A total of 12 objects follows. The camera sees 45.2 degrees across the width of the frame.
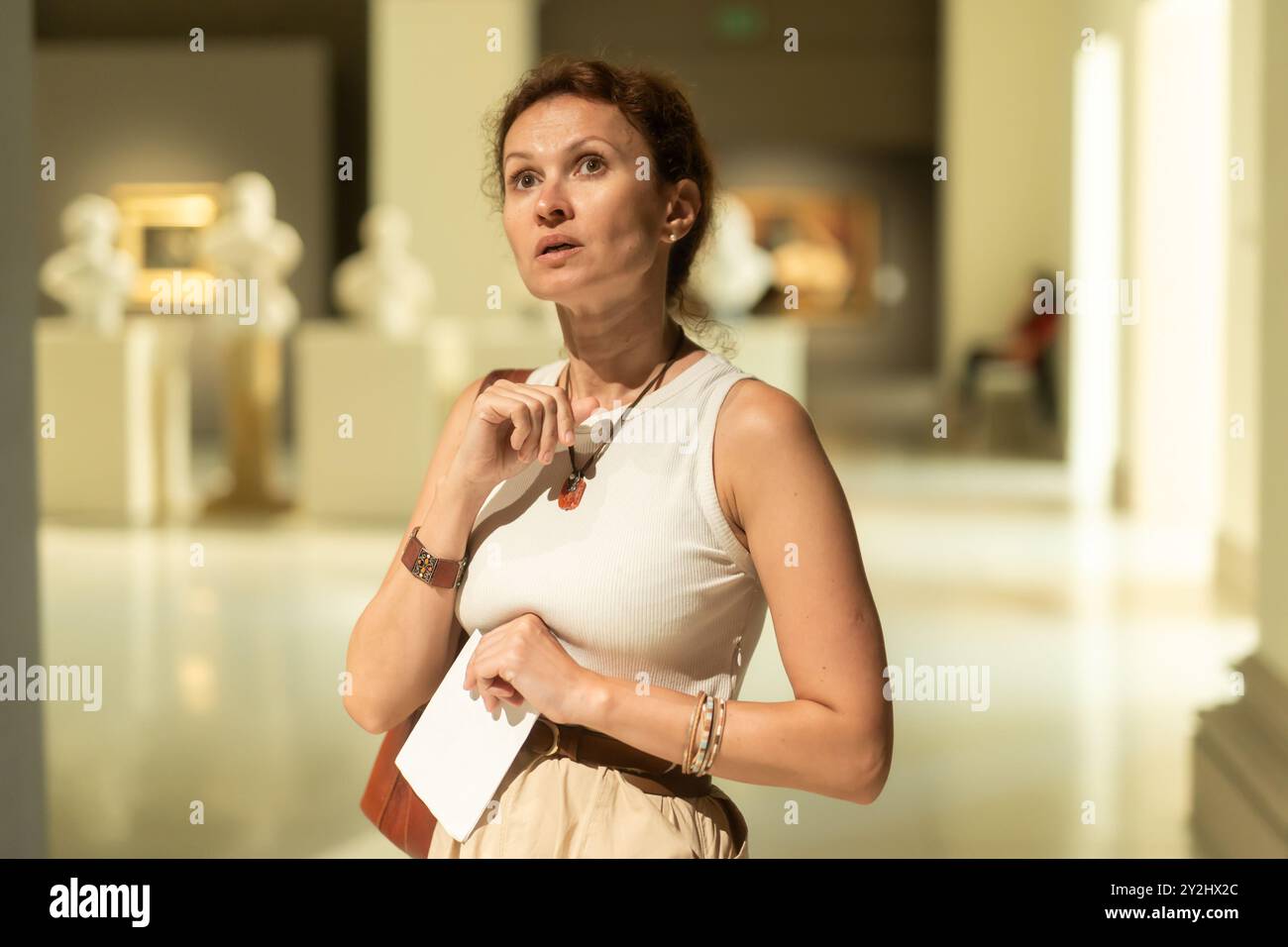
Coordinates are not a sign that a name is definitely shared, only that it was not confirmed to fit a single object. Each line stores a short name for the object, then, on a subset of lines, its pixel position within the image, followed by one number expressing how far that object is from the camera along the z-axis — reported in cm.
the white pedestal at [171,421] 1231
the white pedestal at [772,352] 1169
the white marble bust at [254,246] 1192
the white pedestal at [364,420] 1140
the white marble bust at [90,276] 1240
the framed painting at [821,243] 2617
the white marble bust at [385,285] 1186
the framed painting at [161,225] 1819
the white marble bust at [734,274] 1165
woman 183
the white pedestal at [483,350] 1120
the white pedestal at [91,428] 1181
